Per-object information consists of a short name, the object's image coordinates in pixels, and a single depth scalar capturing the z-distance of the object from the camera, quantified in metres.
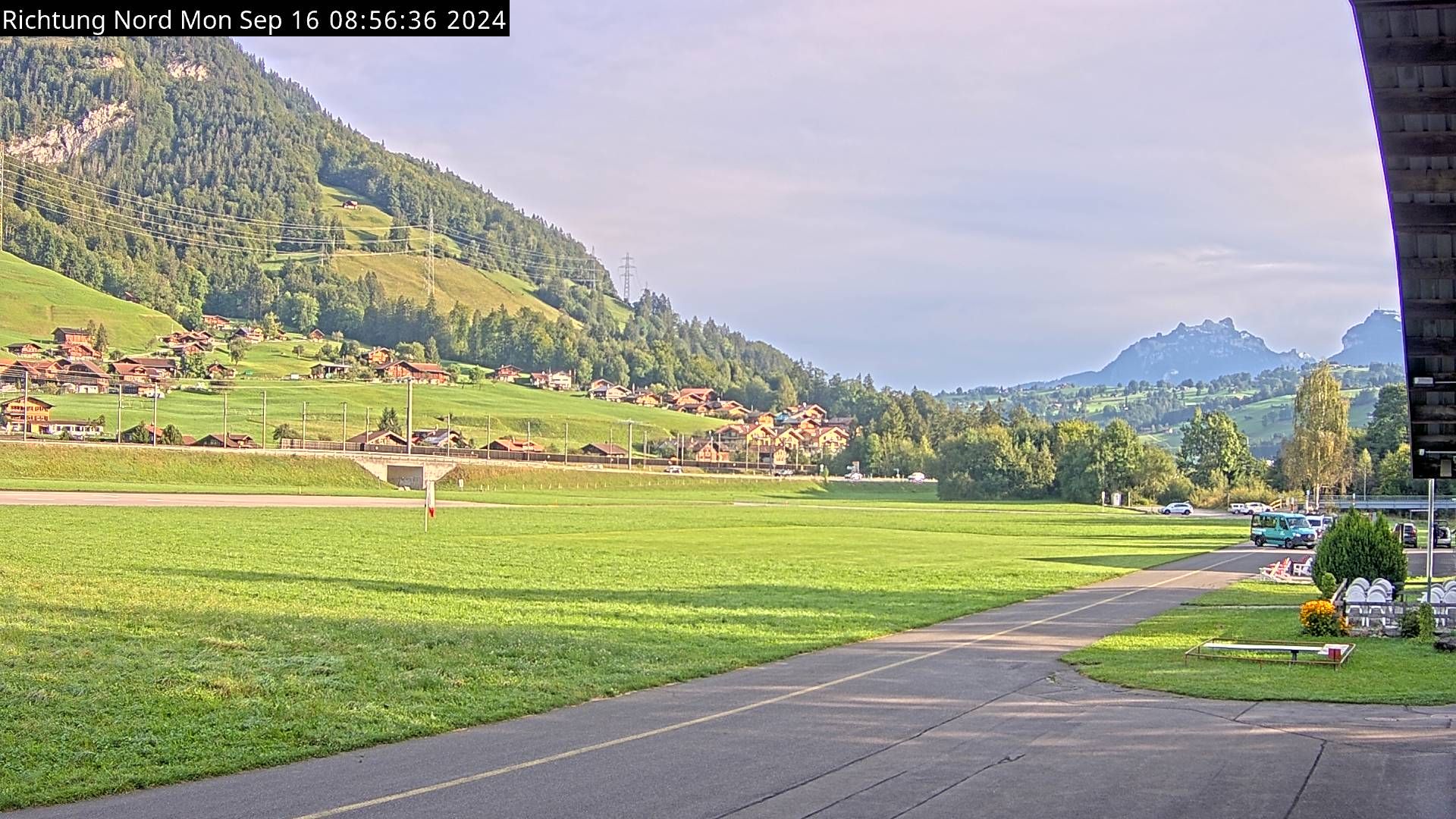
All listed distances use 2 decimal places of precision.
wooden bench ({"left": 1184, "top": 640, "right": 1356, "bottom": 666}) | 18.03
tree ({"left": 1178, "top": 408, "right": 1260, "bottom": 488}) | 153.75
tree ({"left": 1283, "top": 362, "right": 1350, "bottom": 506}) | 109.31
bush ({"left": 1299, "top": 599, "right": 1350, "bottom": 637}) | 21.89
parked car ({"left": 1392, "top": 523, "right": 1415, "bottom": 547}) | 68.25
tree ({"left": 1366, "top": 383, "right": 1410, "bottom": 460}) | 129.25
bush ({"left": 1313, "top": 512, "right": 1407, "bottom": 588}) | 27.05
